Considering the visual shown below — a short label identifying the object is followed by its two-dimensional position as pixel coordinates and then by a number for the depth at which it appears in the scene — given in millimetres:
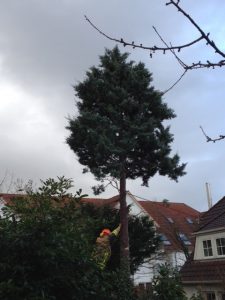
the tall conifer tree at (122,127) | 23328
